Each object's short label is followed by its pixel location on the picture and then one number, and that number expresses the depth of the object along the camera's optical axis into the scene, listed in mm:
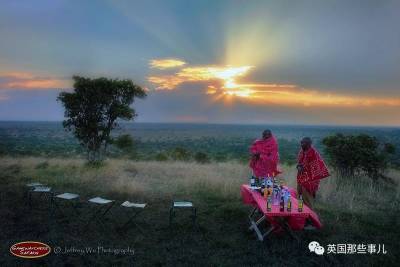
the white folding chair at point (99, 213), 9063
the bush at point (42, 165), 17820
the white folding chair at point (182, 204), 8878
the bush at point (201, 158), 24162
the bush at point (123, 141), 18781
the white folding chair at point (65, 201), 9750
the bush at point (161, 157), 24436
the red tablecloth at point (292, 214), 7566
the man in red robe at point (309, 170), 9508
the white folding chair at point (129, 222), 8805
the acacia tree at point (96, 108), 17844
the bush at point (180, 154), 25562
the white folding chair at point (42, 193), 10484
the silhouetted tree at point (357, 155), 16606
